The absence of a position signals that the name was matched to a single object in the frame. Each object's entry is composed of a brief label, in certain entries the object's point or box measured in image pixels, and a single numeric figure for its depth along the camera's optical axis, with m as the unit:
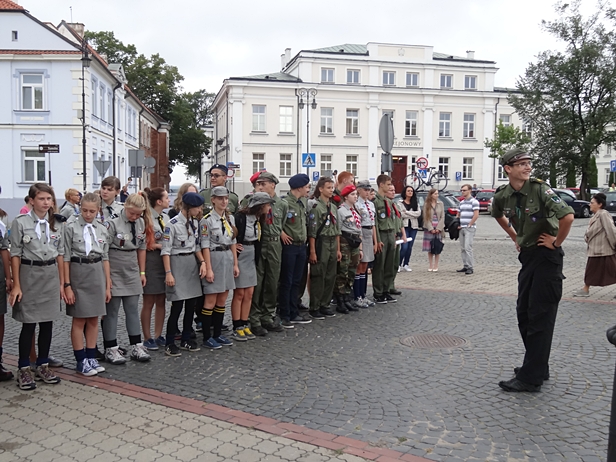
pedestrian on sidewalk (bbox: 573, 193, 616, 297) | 10.10
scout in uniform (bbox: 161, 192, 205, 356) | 7.05
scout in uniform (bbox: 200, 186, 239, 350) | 7.26
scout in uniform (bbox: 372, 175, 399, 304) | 10.31
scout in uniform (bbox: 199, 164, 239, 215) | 7.94
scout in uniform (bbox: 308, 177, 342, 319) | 8.86
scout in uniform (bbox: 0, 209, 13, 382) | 5.97
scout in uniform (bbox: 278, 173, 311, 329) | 8.38
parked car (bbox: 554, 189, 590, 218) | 35.25
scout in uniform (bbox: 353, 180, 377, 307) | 9.83
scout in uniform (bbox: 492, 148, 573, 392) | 5.70
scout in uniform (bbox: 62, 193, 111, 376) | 6.20
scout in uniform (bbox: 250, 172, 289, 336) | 8.02
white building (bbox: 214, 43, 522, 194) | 58.06
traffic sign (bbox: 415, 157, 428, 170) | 30.33
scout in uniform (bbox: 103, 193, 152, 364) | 6.66
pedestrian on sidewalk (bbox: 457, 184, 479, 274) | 13.47
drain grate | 7.35
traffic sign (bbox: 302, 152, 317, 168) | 27.47
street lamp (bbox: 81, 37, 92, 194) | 31.14
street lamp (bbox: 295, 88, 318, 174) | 54.97
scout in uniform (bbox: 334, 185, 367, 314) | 9.32
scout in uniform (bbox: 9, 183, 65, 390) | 5.84
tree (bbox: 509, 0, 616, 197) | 40.59
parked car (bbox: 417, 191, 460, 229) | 20.84
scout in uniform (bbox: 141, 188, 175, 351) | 7.21
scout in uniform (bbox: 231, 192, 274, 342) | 7.72
